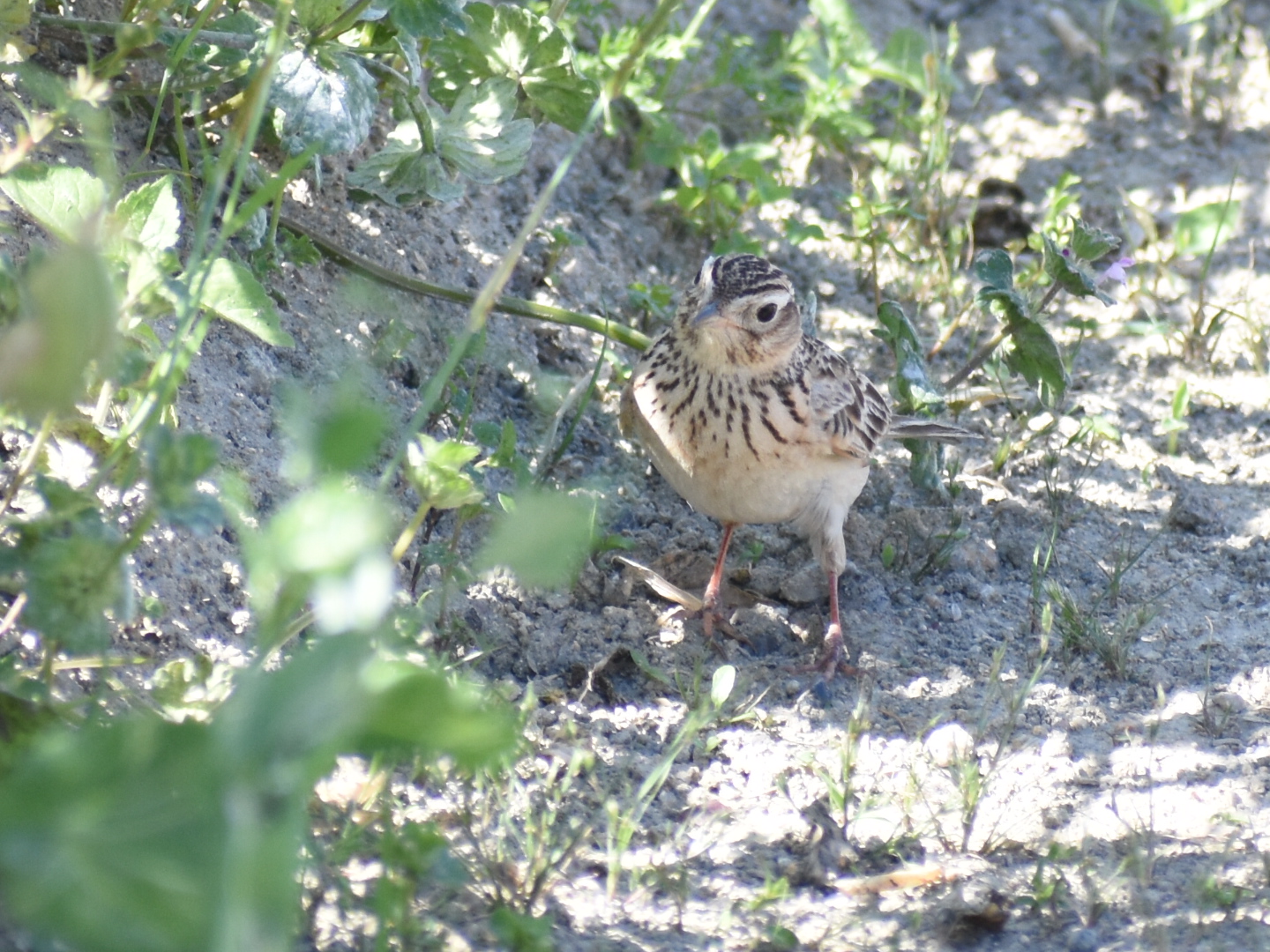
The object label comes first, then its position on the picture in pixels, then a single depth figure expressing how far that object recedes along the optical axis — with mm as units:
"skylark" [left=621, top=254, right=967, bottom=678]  8344
